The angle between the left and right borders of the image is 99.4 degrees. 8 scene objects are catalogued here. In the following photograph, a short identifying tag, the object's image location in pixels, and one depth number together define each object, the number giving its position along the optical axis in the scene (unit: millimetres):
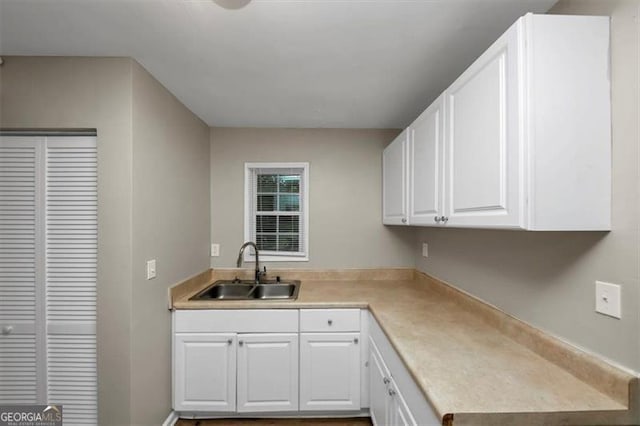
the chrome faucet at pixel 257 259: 2490
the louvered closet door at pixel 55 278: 1533
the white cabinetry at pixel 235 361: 1936
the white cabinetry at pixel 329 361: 1959
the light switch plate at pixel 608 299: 880
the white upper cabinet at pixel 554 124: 881
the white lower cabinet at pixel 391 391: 1018
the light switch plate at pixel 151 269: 1624
